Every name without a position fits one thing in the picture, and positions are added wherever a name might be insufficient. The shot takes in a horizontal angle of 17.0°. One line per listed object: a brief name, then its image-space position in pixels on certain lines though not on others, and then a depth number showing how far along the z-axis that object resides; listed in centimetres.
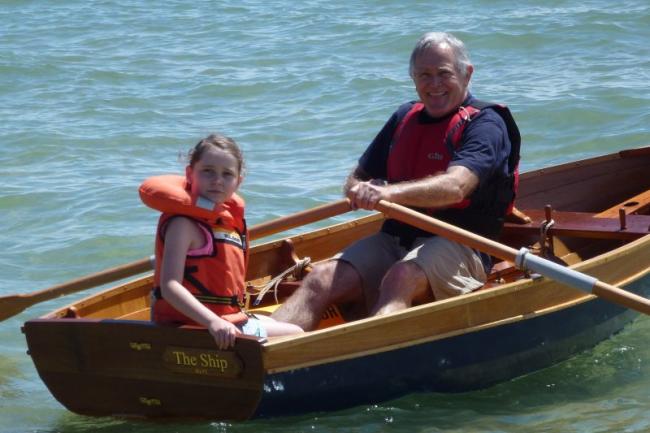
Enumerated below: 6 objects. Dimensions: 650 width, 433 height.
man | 947
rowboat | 854
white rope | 1047
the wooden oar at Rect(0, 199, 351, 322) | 953
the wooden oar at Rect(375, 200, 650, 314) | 888
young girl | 825
